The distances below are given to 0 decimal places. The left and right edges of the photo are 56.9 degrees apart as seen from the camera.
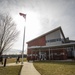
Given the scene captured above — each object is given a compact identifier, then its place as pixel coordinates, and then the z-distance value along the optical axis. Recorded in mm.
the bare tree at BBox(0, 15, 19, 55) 16841
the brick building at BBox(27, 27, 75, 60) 20874
